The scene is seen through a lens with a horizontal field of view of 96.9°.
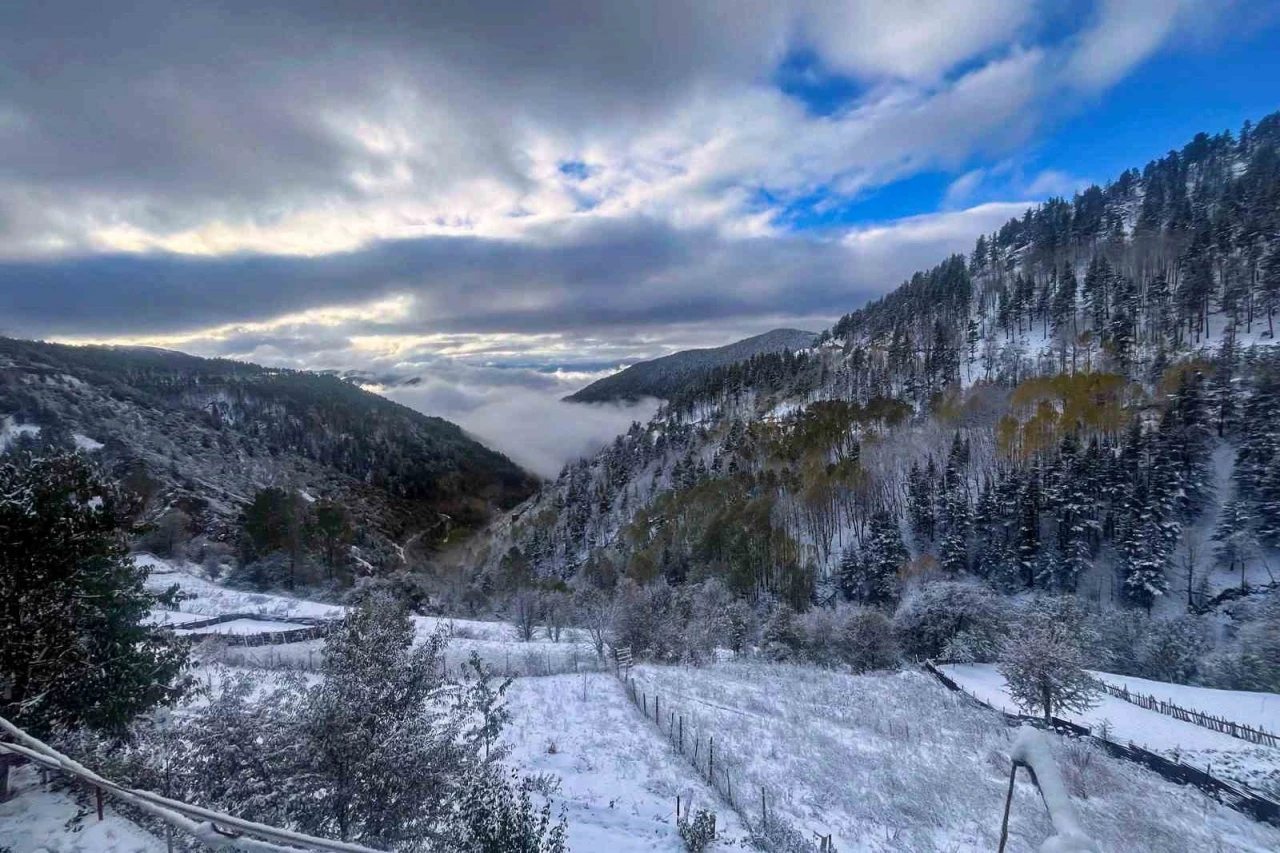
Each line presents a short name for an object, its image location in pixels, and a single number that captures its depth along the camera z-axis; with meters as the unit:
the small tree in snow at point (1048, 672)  21.77
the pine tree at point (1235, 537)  43.03
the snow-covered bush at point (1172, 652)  31.77
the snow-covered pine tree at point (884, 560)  52.22
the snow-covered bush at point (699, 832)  10.75
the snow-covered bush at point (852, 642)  35.53
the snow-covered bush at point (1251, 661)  26.91
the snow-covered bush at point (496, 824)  6.99
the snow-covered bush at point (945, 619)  36.41
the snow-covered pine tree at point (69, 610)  8.11
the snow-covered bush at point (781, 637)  37.06
